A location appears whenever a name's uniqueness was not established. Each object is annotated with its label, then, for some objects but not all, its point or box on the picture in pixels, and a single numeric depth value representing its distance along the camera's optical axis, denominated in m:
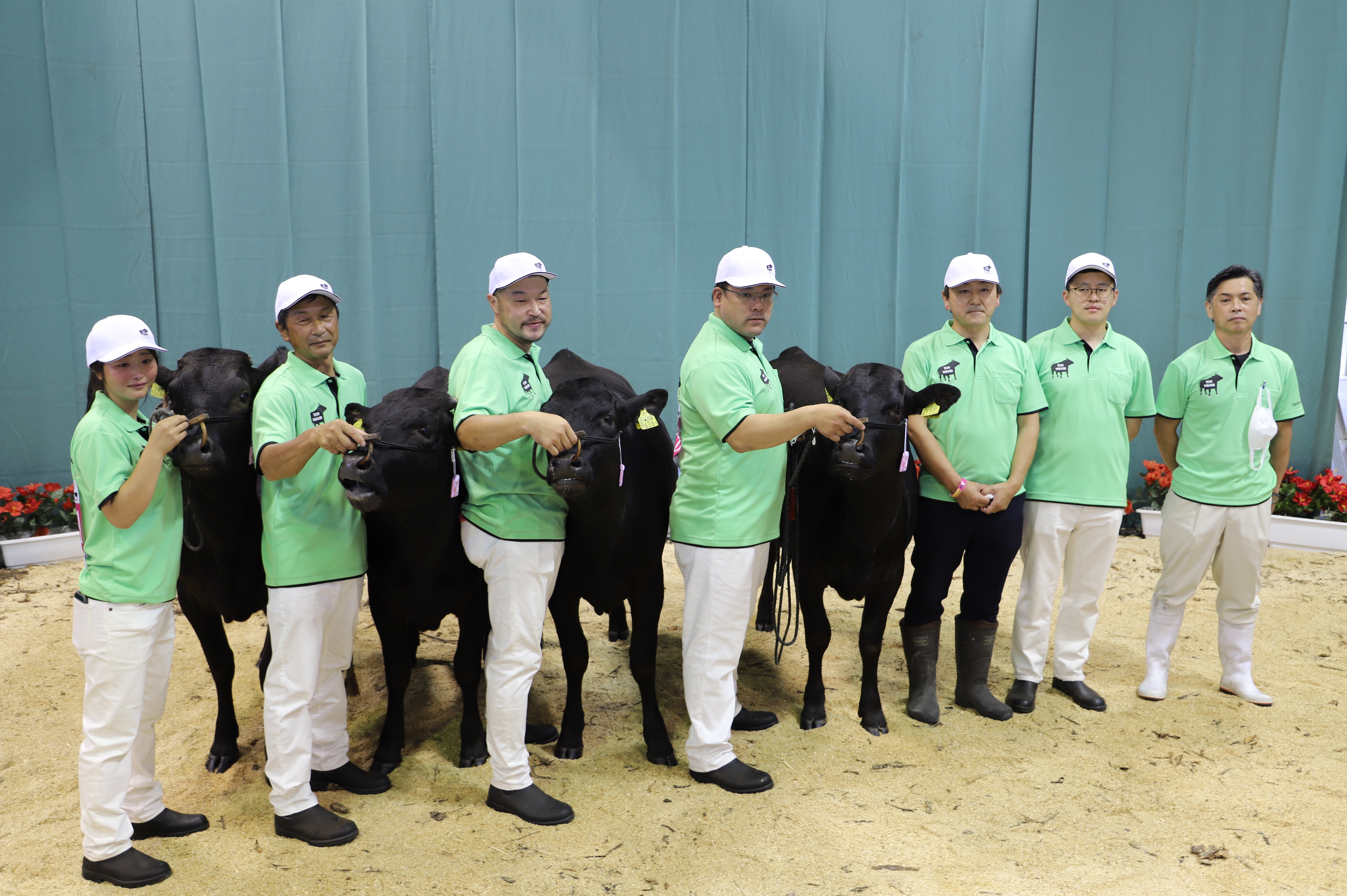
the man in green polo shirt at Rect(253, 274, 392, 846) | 3.04
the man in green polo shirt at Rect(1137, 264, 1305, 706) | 4.06
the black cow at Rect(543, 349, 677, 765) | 3.23
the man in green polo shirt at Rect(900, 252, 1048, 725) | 3.87
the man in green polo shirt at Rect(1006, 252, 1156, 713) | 4.03
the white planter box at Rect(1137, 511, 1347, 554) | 6.50
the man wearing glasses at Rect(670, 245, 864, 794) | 3.33
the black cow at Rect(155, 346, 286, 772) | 3.36
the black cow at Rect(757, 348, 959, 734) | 3.56
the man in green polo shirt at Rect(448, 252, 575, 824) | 3.19
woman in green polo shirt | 2.80
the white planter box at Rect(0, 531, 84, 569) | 6.21
